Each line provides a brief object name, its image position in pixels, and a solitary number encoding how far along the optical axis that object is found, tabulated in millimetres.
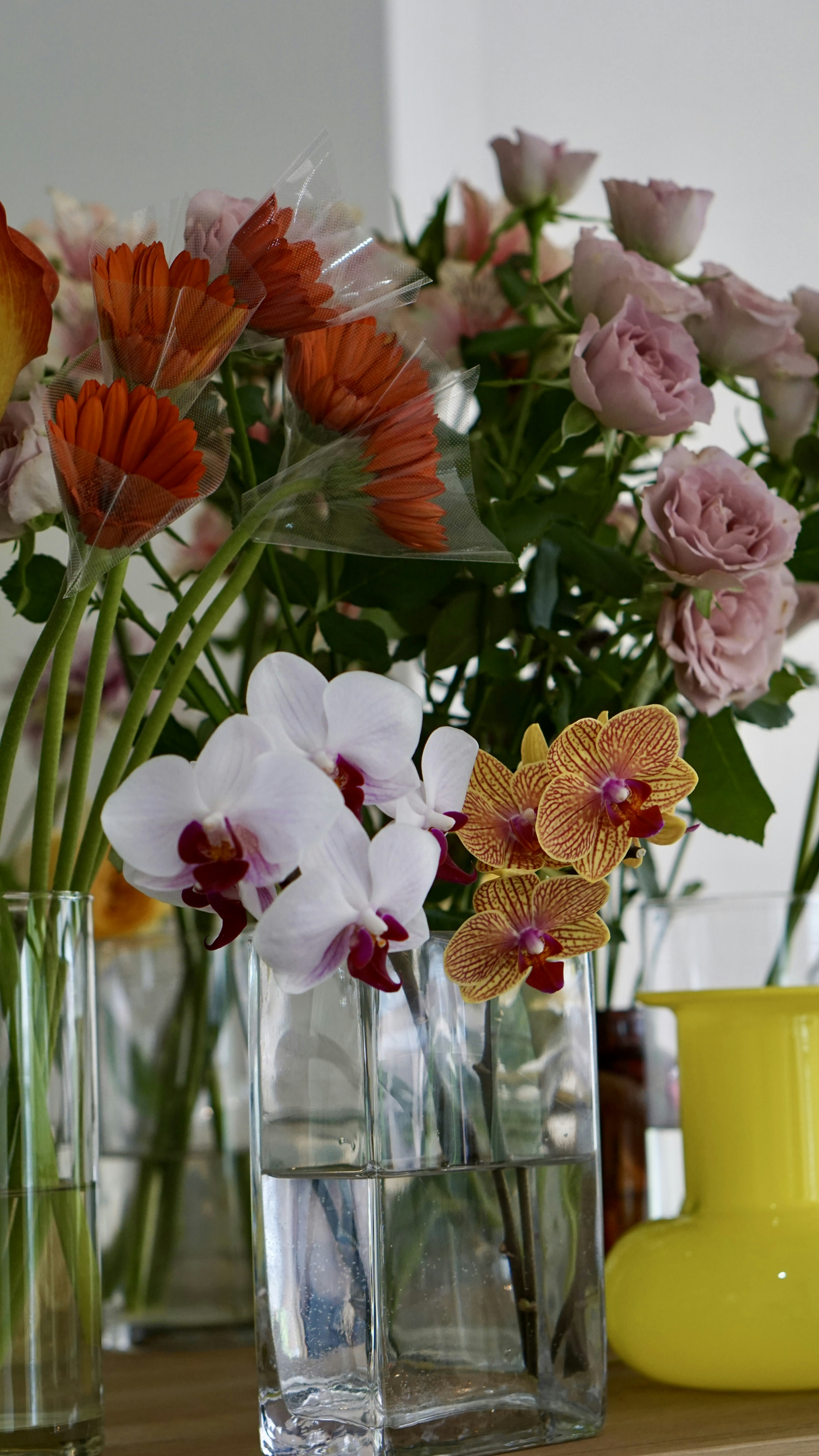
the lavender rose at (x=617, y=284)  1570
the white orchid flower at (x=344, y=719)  1319
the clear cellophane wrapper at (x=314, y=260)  1383
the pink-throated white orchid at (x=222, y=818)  1282
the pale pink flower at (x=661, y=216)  1650
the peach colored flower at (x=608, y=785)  1370
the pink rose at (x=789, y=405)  1657
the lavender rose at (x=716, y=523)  1517
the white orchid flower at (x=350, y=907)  1285
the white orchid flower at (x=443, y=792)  1344
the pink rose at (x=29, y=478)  1407
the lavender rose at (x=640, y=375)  1529
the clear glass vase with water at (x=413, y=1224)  1378
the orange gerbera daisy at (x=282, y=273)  1381
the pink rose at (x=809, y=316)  1688
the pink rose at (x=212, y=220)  1399
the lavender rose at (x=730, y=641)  1532
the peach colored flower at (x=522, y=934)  1379
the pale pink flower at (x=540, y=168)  1759
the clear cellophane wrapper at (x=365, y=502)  1387
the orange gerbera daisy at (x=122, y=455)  1324
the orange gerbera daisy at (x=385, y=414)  1381
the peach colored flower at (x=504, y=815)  1393
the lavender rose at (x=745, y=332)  1625
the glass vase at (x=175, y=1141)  1722
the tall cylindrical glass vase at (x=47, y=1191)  1370
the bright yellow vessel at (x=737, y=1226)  1493
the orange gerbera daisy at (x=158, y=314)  1356
